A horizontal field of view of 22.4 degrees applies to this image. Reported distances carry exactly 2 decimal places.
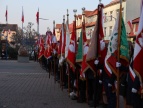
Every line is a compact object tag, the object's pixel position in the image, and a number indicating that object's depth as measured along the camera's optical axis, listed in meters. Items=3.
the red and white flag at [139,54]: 6.00
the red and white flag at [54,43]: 18.46
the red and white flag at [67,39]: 12.52
